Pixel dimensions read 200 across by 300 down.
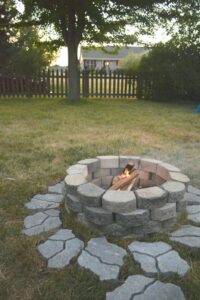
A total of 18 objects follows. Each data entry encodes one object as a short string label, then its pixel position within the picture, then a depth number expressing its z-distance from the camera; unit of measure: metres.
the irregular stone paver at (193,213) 2.98
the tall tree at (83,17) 10.52
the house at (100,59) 47.78
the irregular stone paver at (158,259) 2.26
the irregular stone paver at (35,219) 2.89
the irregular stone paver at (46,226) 2.76
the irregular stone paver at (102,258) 2.24
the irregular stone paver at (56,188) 3.62
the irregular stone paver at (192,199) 3.33
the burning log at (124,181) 3.05
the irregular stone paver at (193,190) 3.58
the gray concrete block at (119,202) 2.56
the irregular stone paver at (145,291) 2.02
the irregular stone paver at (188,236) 2.58
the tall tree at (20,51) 14.53
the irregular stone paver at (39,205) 3.20
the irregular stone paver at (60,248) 2.36
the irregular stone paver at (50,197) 3.40
